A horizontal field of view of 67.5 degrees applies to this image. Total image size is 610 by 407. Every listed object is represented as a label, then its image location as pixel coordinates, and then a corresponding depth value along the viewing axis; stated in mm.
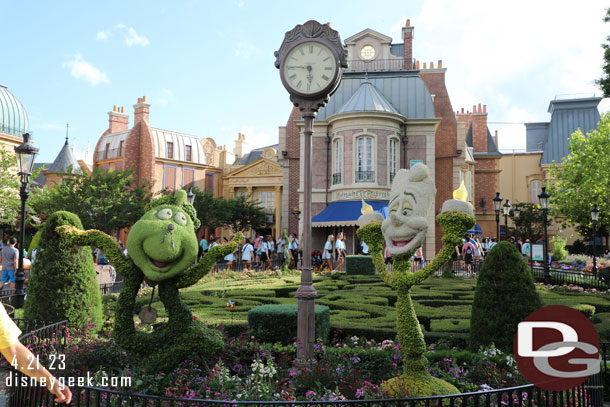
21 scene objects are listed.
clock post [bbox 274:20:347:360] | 5637
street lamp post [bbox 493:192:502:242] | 19819
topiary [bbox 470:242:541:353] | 5613
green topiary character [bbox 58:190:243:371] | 4824
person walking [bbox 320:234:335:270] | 20203
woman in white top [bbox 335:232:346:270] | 19562
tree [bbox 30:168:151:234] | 26328
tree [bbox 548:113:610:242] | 26547
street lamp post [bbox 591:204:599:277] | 19469
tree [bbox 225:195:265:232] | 37128
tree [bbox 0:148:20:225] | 23219
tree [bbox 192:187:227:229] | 35969
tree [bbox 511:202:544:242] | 38875
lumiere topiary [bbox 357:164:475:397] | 4137
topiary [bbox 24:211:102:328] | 6625
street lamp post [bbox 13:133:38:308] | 9648
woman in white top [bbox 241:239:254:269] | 18562
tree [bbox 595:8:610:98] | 14969
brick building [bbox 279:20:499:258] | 23734
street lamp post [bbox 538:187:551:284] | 15258
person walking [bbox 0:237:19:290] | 11695
